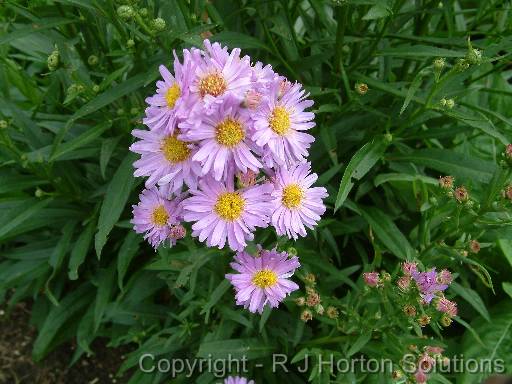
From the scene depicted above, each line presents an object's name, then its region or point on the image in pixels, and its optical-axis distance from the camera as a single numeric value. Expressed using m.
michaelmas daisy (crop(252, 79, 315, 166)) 0.21
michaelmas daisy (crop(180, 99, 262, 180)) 0.21
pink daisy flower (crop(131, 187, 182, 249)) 0.25
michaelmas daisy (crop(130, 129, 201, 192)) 0.22
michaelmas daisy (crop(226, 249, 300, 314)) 0.26
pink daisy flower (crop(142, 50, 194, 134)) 0.21
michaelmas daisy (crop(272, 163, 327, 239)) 0.25
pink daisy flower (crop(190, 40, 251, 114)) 0.21
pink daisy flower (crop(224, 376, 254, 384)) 0.33
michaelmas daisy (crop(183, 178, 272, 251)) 0.23
